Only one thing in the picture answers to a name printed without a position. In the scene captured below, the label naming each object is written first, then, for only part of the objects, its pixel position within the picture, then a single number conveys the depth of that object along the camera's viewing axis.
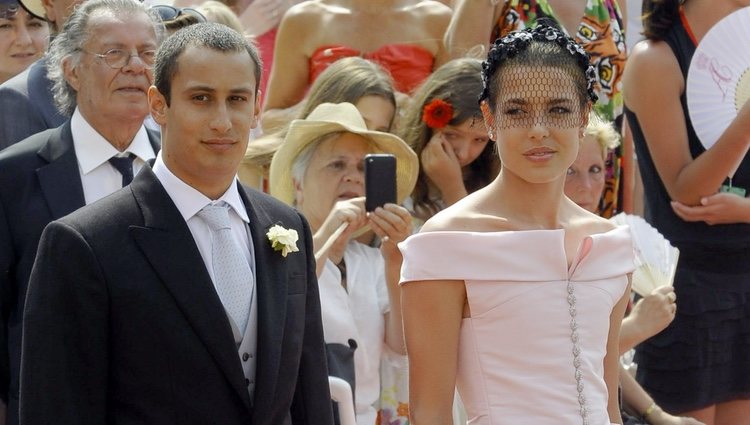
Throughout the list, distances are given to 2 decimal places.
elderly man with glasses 8.04
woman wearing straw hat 9.64
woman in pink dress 7.04
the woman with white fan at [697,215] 11.11
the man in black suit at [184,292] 6.46
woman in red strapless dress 12.77
